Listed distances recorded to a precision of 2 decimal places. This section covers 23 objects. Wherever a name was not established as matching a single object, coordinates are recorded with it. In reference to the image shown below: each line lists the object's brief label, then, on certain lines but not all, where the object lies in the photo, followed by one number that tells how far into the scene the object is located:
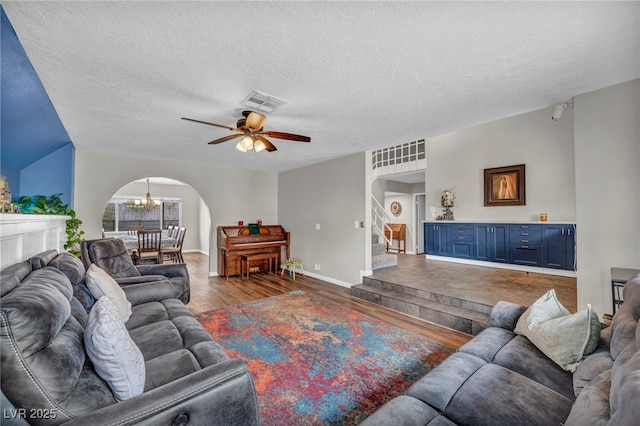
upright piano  5.41
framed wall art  5.29
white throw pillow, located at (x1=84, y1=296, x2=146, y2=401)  1.10
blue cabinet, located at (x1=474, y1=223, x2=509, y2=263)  5.27
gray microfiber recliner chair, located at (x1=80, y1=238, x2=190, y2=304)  2.80
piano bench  5.40
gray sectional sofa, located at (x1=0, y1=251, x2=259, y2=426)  0.85
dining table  5.63
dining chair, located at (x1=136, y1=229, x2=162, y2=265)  5.44
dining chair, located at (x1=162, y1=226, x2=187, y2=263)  5.95
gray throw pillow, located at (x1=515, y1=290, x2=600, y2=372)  1.46
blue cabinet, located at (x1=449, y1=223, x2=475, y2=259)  5.76
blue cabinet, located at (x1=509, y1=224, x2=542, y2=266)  4.87
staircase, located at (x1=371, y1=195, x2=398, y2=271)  5.08
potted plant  2.41
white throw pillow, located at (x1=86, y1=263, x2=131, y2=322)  1.96
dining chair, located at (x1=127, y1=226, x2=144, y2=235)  7.12
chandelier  7.54
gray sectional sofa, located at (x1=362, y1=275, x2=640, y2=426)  0.95
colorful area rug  1.80
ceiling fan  2.51
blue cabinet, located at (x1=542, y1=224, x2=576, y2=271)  4.53
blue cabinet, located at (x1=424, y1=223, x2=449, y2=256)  6.17
